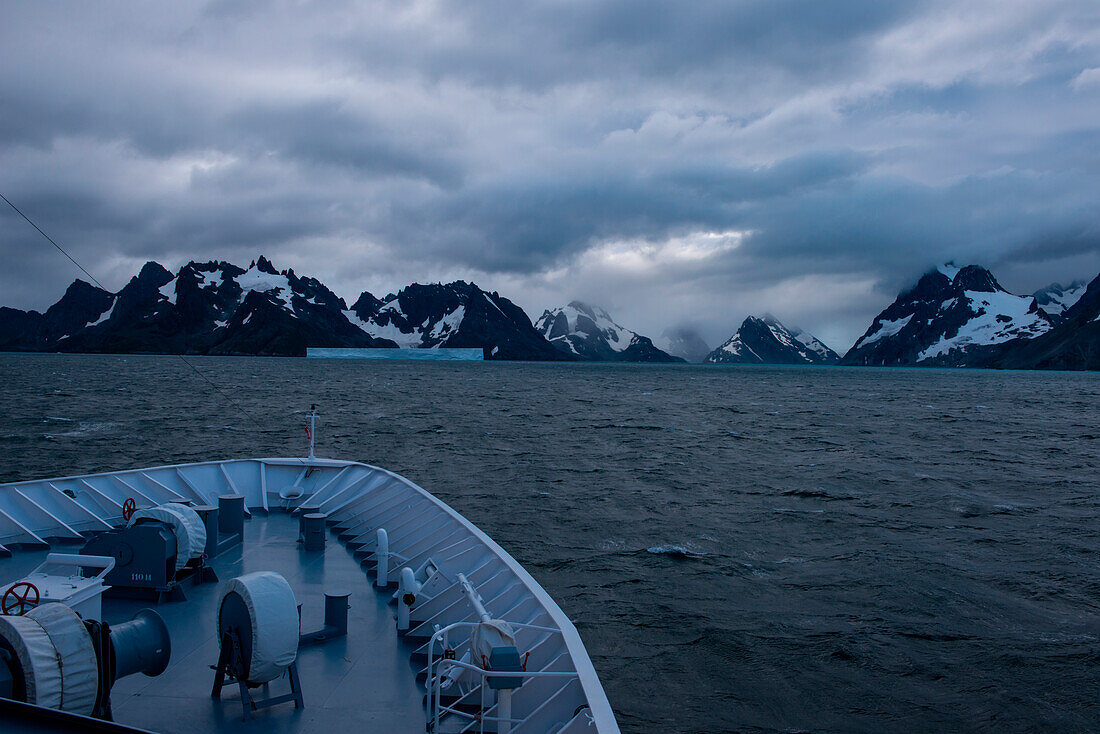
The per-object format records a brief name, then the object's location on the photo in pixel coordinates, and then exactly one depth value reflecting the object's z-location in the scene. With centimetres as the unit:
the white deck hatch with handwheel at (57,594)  838
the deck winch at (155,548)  1177
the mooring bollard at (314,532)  1642
